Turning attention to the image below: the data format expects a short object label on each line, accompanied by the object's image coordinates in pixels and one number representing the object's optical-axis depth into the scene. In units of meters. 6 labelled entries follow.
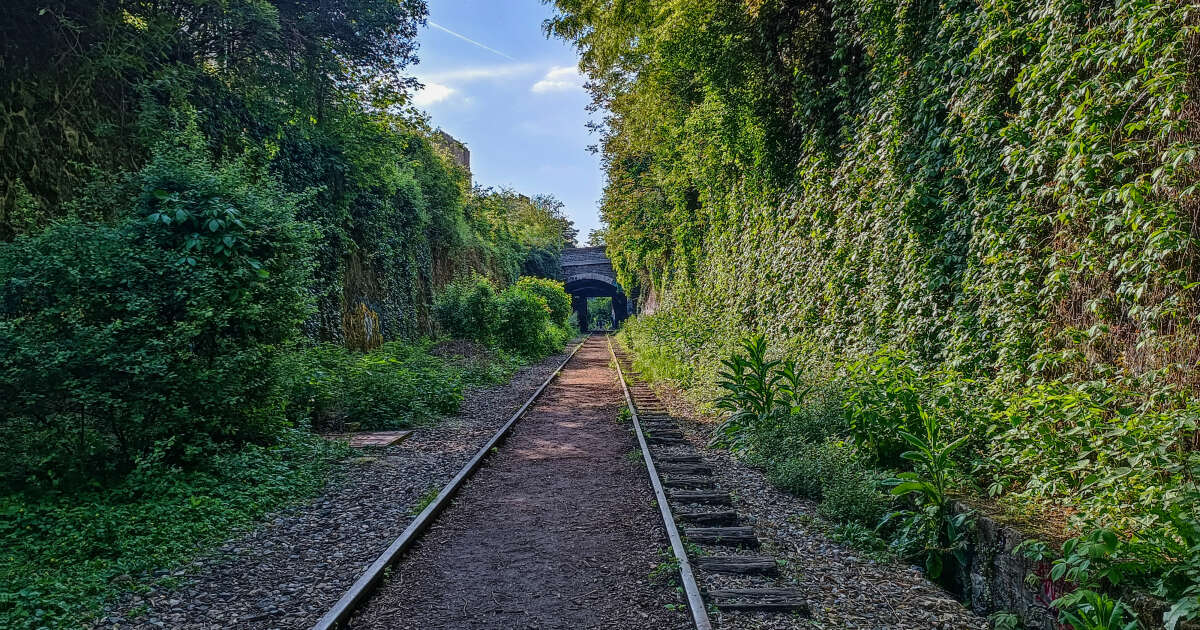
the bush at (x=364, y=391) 8.24
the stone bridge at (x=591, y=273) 50.44
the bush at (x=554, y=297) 31.34
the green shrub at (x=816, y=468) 5.54
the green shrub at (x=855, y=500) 4.90
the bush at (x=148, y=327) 5.18
